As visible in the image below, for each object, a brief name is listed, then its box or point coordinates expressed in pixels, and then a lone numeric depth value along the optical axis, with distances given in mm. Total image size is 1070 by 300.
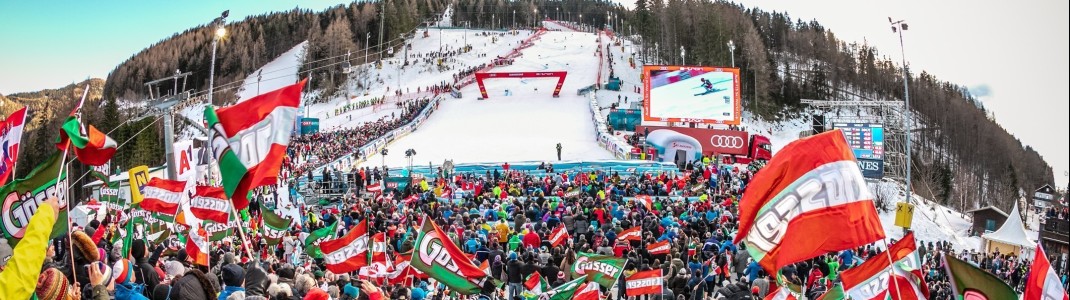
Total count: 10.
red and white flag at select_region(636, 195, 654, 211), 19484
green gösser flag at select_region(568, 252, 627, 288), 10703
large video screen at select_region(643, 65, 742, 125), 42094
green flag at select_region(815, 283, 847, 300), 7967
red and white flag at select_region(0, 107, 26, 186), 9328
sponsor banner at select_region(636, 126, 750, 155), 38906
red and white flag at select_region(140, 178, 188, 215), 12969
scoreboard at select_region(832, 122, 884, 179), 35781
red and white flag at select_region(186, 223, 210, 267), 10984
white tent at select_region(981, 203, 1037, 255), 29906
